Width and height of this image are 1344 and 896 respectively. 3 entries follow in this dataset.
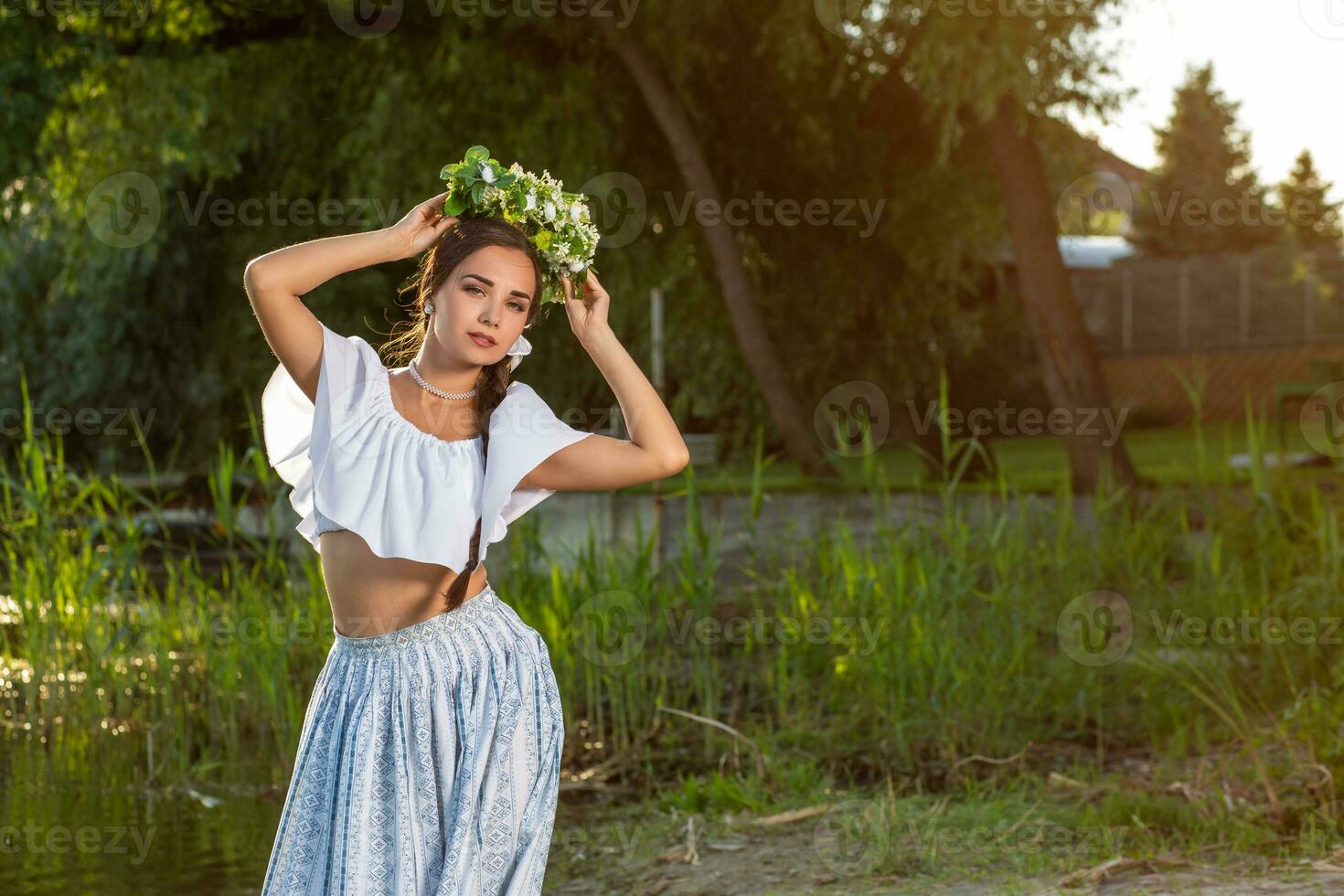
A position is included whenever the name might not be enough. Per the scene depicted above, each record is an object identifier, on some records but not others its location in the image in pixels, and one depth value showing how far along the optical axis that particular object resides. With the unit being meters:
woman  2.81
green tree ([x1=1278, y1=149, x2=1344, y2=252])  41.41
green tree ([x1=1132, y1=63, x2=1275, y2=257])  44.41
